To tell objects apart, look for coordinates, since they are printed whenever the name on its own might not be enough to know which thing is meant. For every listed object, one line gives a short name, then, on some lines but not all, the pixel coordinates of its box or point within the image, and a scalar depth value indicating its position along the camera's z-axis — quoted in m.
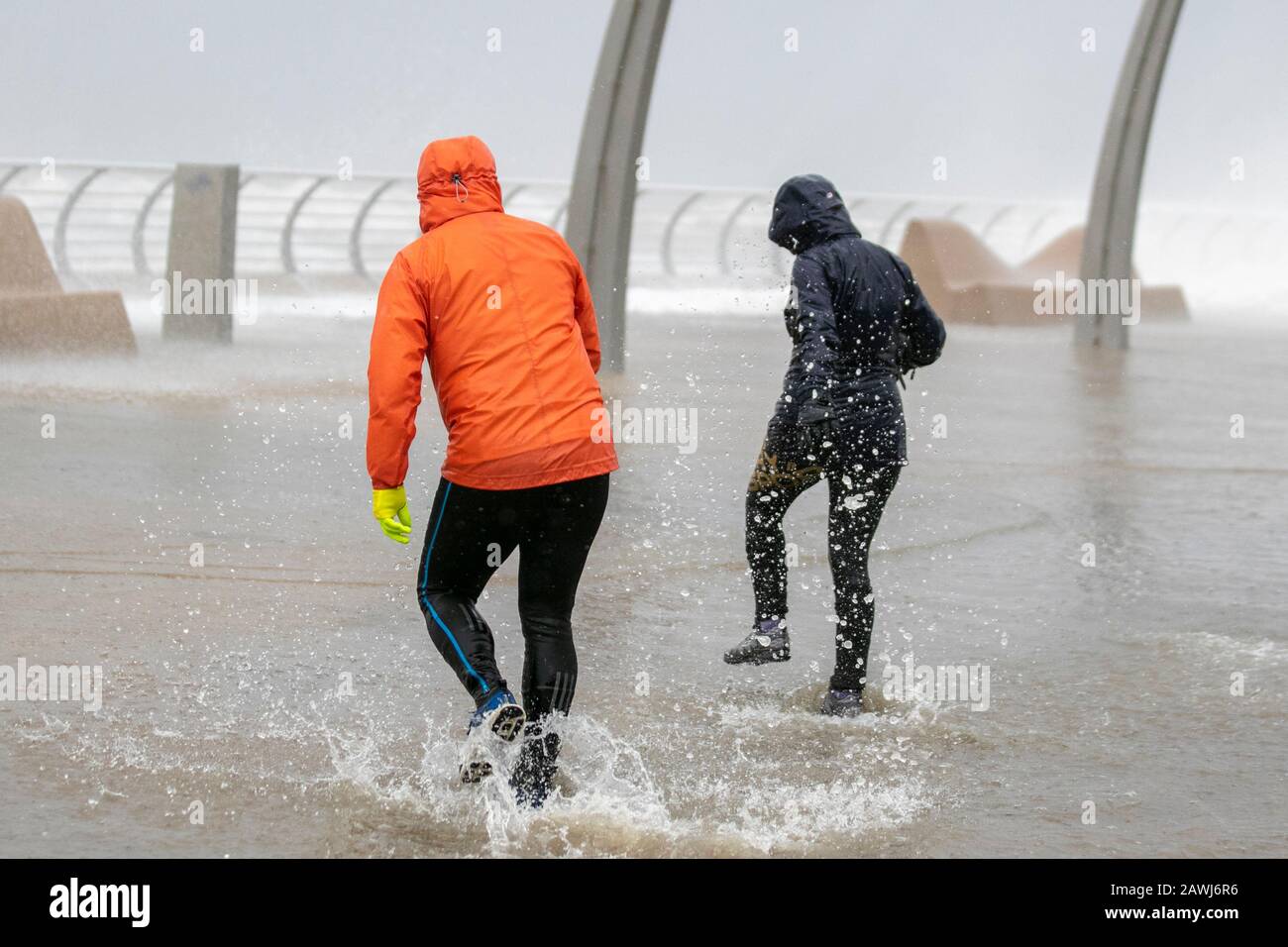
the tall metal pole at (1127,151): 15.45
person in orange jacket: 3.71
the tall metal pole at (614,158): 11.76
